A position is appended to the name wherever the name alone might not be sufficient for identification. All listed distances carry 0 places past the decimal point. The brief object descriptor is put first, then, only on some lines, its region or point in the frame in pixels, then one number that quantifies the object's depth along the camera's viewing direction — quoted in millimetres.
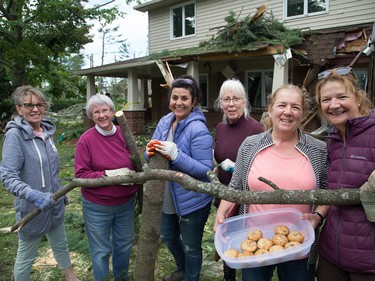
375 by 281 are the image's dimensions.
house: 8602
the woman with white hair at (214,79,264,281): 2750
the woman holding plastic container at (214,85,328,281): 1805
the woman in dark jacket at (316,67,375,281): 1557
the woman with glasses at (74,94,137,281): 2568
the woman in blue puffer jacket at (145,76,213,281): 2334
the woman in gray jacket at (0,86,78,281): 2443
